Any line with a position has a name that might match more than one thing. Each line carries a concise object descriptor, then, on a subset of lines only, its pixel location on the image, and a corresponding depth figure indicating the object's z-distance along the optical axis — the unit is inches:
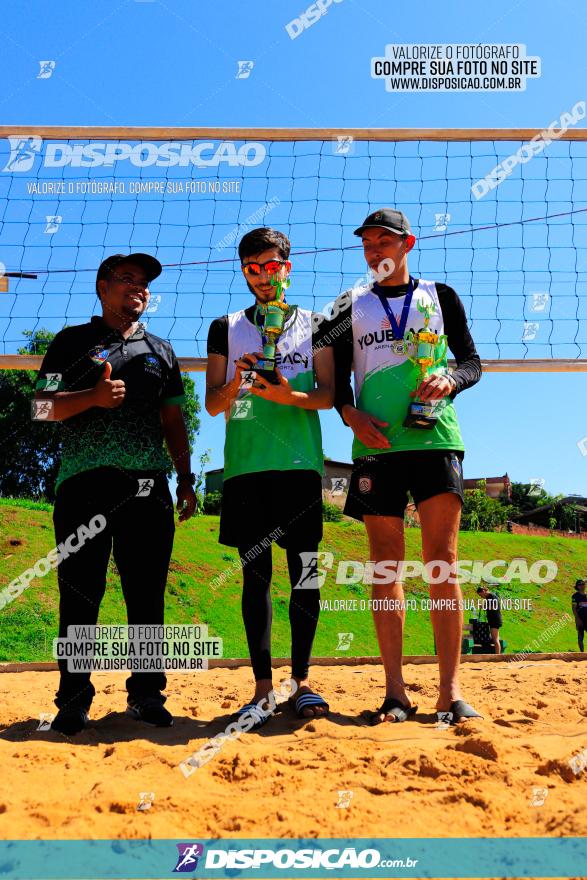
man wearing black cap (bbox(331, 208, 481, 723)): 131.1
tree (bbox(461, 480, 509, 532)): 1469.0
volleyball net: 210.2
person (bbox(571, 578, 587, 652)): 502.7
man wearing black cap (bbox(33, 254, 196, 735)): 133.4
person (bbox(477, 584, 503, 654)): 416.8
